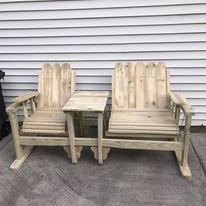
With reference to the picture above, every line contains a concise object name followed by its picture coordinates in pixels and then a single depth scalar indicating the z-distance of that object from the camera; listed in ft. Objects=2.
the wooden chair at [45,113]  9.25
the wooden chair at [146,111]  8.71
